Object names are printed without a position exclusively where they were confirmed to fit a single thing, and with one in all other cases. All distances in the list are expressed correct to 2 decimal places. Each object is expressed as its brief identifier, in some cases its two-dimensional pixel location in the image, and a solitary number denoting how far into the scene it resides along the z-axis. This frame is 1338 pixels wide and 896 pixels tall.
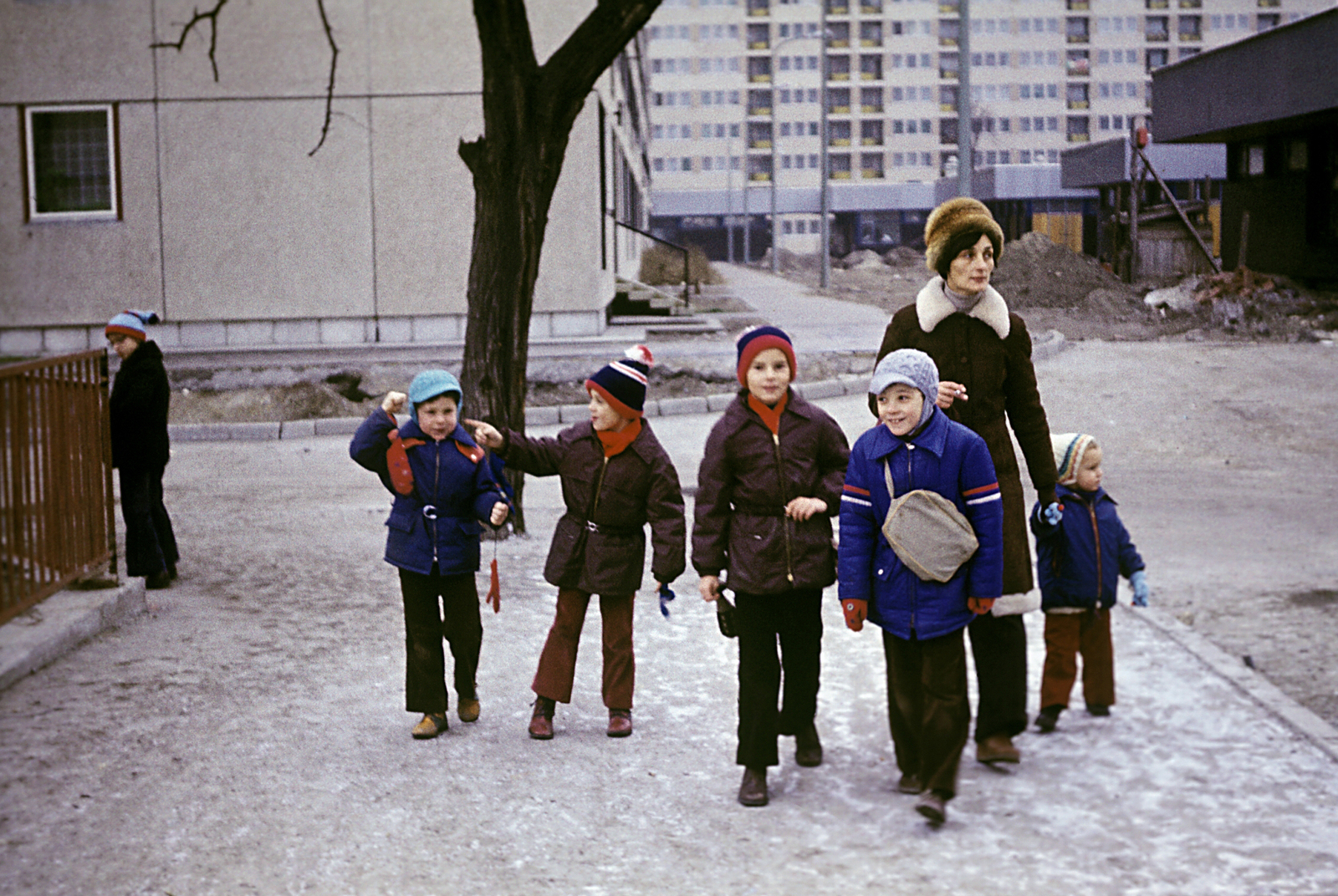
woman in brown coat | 5.17
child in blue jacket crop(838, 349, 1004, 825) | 4.68
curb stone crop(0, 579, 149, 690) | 6.62
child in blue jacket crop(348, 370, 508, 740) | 5.62
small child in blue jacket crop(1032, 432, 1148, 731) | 5.63
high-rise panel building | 106.06
